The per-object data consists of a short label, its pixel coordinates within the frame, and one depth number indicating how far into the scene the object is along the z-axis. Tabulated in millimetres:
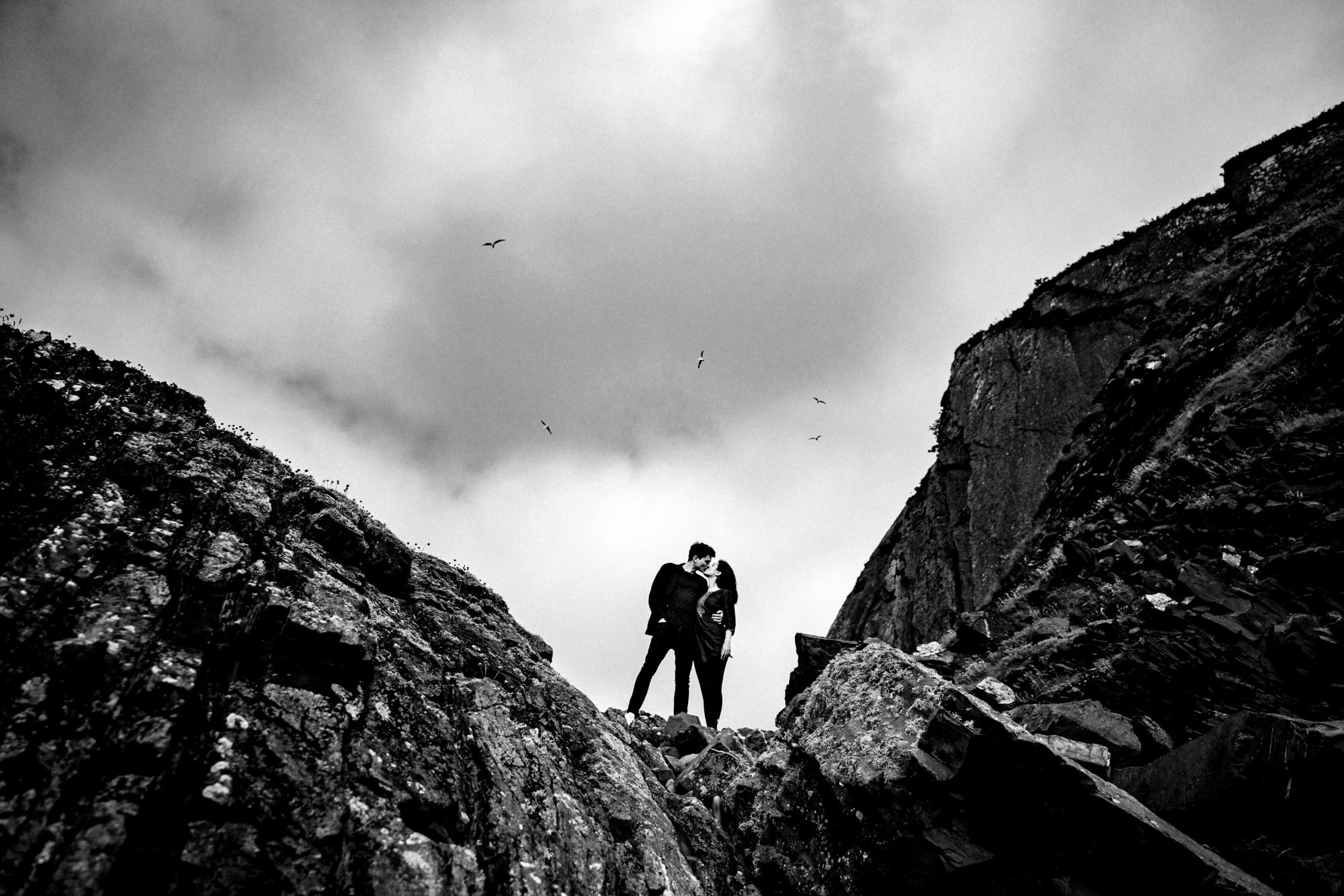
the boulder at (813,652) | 13977
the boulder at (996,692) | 9602
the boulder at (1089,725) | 7410
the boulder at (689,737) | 12523
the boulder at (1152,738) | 7359
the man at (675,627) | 15078
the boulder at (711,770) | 9727
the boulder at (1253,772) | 5680
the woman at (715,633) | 14961
